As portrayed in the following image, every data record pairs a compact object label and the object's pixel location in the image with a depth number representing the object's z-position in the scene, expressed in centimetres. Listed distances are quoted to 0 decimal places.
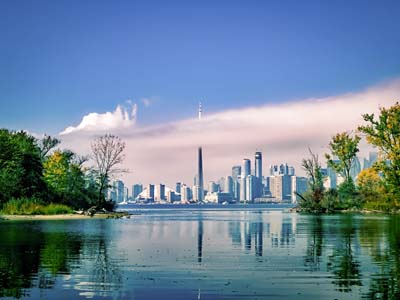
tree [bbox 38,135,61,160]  11075
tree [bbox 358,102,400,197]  9025
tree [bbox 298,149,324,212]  11273
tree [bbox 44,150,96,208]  9802
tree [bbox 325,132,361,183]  11831
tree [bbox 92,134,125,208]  10338
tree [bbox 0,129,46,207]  8100
